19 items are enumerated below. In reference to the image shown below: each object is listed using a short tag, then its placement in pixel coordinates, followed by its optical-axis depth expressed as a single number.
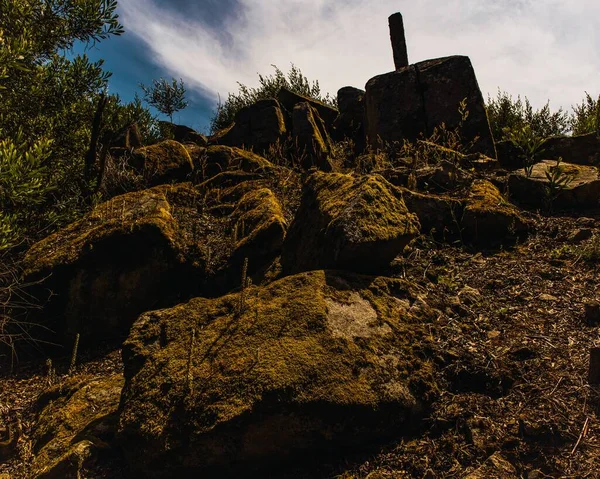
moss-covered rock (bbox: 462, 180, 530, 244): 4.95
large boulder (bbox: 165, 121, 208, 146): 10.53
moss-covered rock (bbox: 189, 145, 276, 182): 7.38
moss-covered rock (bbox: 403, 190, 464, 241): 5.11
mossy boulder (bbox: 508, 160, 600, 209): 5.37
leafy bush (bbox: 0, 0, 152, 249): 5.72
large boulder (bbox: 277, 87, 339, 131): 10.87
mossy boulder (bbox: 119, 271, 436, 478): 2.62
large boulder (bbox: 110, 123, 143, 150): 9.21
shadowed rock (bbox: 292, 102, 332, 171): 8.26
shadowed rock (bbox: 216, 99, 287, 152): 9.13
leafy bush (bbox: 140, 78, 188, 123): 18.25
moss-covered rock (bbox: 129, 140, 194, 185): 7.06
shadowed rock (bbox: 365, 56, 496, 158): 7.61
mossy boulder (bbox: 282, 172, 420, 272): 3.68
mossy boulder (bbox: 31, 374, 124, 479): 2.99
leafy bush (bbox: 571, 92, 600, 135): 7.05
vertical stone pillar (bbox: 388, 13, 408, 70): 10.23
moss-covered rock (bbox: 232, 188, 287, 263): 5.18
